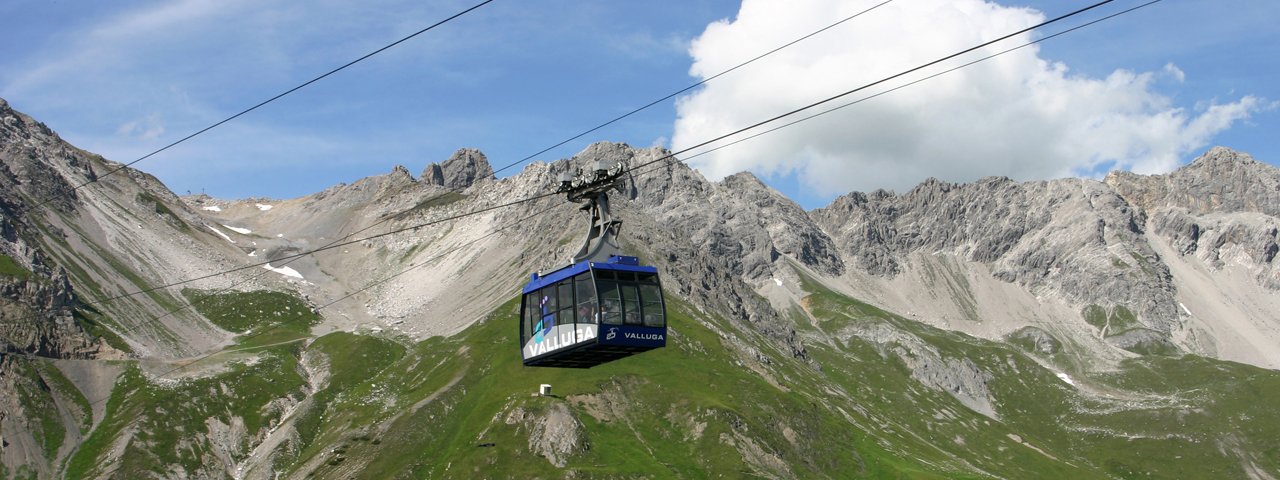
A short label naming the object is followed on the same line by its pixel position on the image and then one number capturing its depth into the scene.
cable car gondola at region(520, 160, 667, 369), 61.31
